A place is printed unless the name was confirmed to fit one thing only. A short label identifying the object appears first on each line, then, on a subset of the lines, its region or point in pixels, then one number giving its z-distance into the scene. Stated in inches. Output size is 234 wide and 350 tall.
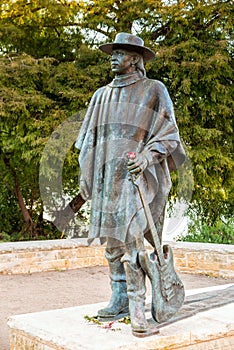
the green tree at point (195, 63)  392.2
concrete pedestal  142.5
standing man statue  147.6
